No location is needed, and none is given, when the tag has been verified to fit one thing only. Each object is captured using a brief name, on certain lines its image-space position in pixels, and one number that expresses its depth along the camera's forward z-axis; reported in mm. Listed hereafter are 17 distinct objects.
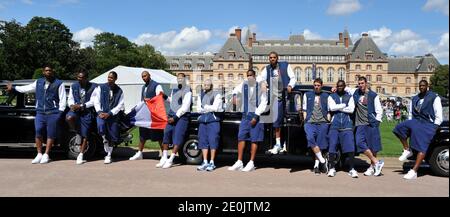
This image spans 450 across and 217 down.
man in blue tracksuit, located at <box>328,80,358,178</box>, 8750
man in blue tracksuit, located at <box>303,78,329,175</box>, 8898
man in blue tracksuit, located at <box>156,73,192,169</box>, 9445
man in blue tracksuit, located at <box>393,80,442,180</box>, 8438
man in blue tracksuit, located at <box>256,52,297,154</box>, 9109
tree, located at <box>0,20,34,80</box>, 61125
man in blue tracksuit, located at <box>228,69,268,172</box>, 9078
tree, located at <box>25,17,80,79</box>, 62781
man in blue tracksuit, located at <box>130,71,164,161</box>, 10219
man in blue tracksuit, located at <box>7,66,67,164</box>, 9742
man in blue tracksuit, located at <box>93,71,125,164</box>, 9914
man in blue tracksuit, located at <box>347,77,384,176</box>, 8859
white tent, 26594
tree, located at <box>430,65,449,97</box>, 89500
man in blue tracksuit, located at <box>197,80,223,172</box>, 9242
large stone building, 114312
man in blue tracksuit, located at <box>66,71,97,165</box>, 9859
